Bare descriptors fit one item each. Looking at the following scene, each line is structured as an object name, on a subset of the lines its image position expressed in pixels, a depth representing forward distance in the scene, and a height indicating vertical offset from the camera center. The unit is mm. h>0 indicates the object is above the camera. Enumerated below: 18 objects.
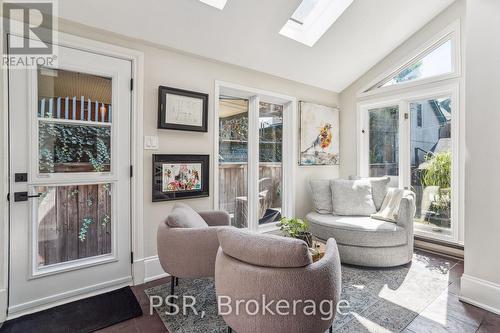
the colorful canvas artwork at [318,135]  3600 +460
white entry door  1879 -109
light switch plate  2359 +221
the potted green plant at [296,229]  2004 -506
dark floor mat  1740 -1096
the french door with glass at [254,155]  3045 +137
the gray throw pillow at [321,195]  3381 -390
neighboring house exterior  3098 +479
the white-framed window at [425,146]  2988 +265
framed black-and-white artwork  2410 +556
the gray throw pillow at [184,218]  1889 -407
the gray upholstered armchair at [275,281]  1212 -561
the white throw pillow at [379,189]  3260 -298
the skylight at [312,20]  2697 +1612
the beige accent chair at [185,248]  1809 -587
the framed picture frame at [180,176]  2420 -105
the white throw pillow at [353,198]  3205 -408
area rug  1783 -1095
